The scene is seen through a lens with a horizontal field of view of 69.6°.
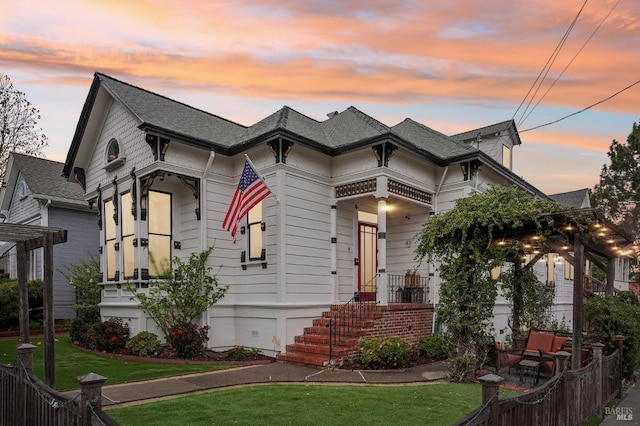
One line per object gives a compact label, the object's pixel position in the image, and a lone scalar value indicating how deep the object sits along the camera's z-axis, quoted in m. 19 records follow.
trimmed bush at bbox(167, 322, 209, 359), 10.86
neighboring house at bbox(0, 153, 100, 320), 19.02
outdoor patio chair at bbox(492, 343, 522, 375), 9.03
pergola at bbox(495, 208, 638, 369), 7.68
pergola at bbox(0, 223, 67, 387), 7.43
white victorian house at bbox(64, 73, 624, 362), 11.75
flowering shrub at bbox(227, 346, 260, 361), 11.16
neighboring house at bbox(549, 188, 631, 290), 26.34
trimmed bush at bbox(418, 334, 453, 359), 11.25
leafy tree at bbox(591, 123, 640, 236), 31.56
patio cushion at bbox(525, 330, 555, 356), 10.20
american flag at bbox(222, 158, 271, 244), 10.82
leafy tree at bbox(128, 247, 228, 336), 11.34
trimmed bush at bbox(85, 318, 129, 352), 11.72
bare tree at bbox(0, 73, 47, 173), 24.27
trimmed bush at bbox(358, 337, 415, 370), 9.73
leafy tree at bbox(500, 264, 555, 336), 10.80
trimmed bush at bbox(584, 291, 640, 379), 9.15
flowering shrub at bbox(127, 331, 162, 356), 10.99
